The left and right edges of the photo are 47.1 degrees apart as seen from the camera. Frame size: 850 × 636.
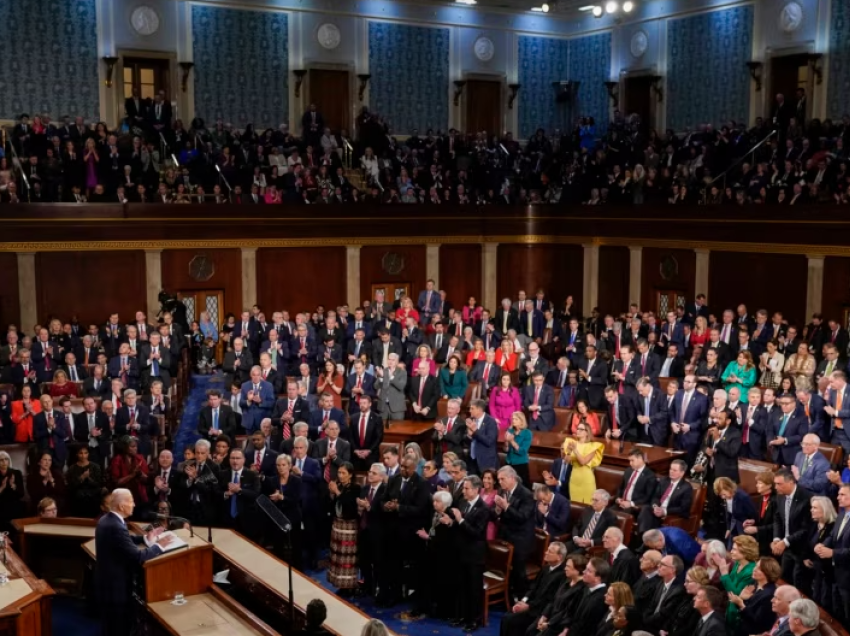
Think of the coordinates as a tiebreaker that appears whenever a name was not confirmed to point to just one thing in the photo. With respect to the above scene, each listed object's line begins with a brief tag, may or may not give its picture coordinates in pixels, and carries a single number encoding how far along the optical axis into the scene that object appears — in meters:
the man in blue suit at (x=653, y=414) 12.13
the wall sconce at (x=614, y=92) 26.77
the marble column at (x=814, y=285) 17.52
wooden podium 7.83
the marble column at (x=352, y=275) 21.52
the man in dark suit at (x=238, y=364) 14.25
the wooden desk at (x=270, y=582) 7.29
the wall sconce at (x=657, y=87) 25.70
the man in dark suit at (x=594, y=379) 13.93
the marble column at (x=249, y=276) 20.30
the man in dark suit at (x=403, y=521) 9.52
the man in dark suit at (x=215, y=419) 12.09
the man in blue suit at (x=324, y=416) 12.02
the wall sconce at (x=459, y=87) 27.16
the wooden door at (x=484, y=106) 27.48
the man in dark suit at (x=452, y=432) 11.44
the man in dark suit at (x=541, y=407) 12.67
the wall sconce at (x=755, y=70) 23.14
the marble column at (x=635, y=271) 21.27
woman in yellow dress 10.34
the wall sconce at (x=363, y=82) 25.79
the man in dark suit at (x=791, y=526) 8.51
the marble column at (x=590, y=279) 22.41
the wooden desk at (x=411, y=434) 12.41
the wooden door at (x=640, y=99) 26.17
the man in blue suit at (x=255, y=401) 12.67
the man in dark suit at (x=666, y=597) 7.36
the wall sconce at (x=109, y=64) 22.67
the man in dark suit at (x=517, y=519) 9.20
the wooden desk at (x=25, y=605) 7.33
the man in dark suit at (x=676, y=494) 9.53
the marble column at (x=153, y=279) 19.33
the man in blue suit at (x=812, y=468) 9.64
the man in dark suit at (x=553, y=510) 9.45
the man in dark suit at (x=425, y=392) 13.27
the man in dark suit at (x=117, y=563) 7.66
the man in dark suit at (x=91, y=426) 11.87
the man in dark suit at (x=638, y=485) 9.66
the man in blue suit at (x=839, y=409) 11.23
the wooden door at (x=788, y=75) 22.58
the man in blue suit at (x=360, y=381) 13.62
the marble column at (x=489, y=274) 23.27
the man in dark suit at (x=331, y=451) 10.81
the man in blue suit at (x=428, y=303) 18.69
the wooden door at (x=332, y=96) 25.31
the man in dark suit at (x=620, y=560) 8.05
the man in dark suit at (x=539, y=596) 8.05
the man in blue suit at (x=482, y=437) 11.16
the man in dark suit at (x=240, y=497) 10.27
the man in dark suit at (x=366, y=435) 11.69
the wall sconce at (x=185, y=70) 23.53
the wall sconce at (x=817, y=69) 21.80
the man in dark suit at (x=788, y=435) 11.04
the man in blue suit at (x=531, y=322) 18.20
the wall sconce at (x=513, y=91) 27.84
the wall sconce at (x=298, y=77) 25.00
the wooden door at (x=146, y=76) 23.23
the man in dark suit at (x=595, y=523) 8.84
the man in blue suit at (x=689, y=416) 11.73
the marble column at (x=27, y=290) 18.11
